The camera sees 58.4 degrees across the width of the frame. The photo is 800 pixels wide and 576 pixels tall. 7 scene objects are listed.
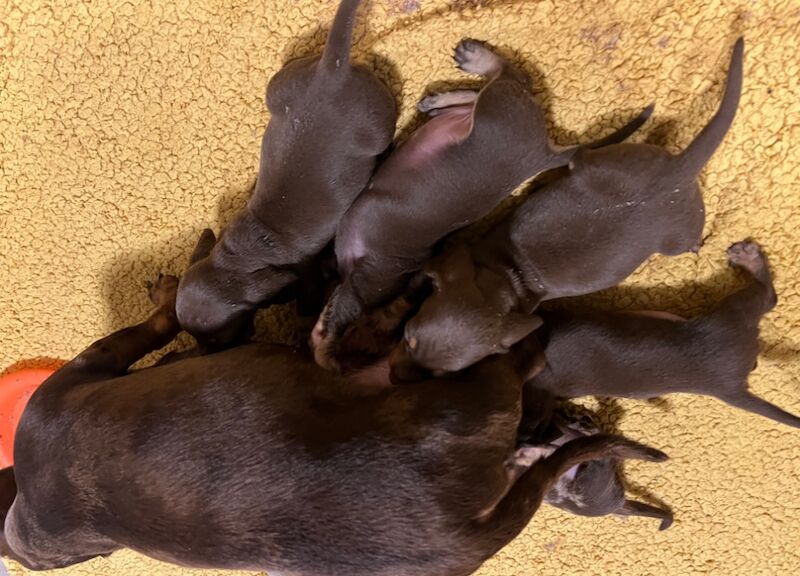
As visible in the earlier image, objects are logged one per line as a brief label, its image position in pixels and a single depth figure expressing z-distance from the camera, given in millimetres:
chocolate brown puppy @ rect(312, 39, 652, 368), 446
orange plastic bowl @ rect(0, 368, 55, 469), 750
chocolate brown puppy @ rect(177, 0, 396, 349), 458
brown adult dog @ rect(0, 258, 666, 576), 419
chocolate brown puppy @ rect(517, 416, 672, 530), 572
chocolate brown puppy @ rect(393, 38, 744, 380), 437
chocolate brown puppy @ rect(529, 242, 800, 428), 492
